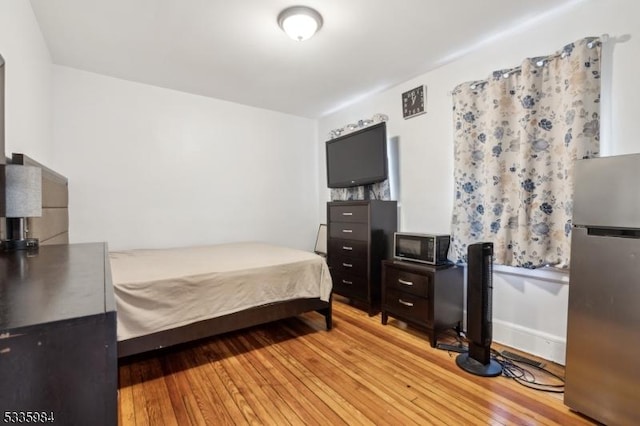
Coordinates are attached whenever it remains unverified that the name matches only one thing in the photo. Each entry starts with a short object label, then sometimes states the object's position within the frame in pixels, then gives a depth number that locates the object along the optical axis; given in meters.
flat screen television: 3.23
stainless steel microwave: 2.64
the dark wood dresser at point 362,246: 3.21
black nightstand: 2.50
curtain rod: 1.94
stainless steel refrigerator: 1.45
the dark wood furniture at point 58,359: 0.53
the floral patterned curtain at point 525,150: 1.98
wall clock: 3.16
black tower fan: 2.09
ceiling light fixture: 2.13
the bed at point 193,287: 1.93
